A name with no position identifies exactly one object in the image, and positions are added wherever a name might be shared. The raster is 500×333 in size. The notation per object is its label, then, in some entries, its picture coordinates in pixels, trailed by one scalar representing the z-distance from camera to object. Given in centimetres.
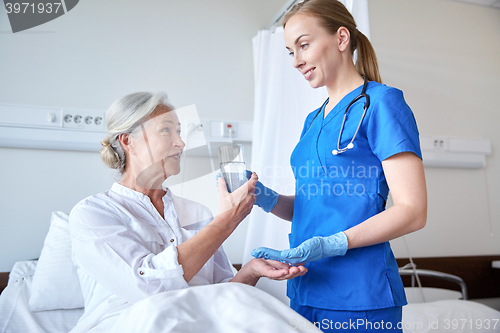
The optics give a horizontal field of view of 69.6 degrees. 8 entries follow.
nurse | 84
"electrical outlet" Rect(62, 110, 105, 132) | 184
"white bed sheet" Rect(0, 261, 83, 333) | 133
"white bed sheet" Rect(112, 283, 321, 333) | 70
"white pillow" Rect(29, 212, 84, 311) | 143
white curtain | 172
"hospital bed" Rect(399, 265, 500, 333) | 159
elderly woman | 94
